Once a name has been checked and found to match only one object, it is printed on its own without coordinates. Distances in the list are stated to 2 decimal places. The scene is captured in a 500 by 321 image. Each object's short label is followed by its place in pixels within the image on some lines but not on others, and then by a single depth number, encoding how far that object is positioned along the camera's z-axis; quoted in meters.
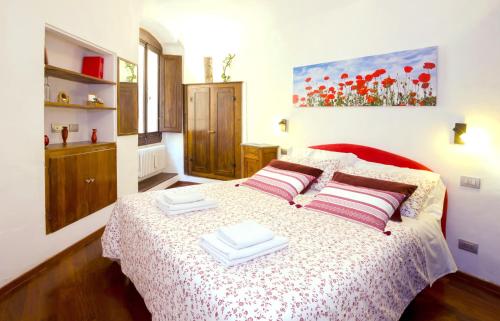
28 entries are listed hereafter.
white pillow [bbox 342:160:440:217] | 2.28
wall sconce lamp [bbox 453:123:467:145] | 2.46
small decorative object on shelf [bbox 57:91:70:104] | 3.01
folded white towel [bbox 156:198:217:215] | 2.10
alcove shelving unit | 2.74
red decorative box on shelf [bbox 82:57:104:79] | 3.35
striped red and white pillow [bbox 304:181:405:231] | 2.03
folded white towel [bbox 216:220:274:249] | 1.49
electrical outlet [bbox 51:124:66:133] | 3.10
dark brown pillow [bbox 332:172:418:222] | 2.20
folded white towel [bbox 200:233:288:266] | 1.42
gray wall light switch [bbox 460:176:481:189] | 2.45
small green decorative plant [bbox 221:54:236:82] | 4.98
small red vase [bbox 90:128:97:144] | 3.44
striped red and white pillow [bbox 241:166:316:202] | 2.67
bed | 1.20
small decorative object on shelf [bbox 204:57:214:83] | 5.29
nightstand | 4.00
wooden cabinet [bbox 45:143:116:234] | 2.70
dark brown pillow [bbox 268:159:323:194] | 2.88
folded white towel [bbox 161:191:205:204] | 2.17
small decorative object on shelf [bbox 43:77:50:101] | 2.87
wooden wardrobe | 5.02
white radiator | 4.97
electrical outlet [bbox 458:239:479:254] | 2.50
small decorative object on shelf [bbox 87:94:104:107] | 3.33
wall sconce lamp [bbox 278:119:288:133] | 4.01
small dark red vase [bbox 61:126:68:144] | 3.09
